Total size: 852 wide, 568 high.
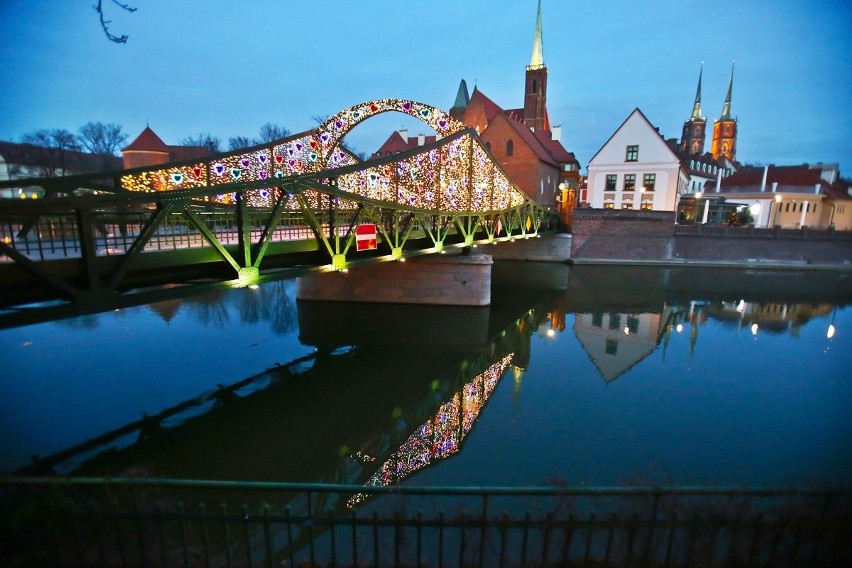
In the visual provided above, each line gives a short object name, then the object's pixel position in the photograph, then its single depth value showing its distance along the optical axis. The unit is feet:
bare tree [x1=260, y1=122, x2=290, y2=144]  184.75
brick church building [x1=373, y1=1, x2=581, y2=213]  144.05
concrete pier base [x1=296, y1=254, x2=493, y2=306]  63.72
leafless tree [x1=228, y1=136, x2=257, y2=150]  187.27
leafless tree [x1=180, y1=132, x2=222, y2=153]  181.64
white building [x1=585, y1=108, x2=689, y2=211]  128.67
